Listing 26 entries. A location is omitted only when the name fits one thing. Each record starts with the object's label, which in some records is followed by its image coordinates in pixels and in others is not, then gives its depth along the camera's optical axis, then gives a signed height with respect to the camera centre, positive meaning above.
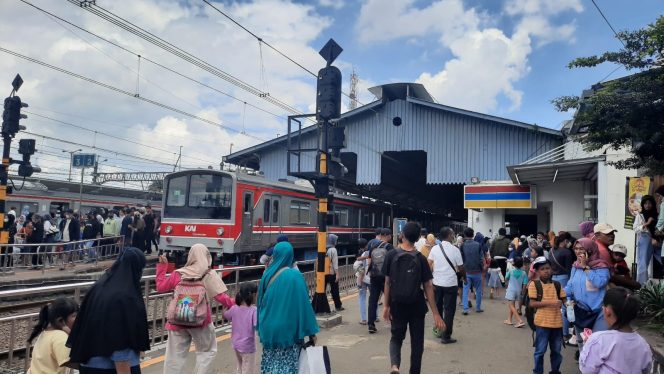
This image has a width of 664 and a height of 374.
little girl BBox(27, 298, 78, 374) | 3.35 -0.88
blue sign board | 38.12 +4.09
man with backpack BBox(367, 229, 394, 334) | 7.26 -0.78
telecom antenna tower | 67.19 +19.42
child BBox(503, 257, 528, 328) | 8.03 -0.95
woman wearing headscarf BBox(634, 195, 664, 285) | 7.00 -0.03
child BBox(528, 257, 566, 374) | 5.07 -0.93
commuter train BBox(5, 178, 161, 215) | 23.98 +0.82
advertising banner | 7.74 +0.74
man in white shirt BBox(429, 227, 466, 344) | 6.92 -0.71
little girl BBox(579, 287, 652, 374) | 3.10 -0.71
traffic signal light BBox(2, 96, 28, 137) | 11.55 +2.22
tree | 6.58 +1.84
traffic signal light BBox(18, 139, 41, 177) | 12.17 +1.39
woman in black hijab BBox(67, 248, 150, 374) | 3.24 -0.75
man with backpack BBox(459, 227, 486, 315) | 8.61 -0.64
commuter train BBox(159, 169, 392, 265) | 13.52 +0.15
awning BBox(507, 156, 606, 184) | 12.27 +1.74
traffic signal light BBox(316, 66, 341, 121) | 8.10 +2.15
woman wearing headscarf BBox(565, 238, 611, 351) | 4.88 -0.51
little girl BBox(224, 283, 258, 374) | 4.76 -1.05
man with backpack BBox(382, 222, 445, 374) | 4.90 -0.70
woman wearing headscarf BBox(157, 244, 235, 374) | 4.66 -1.09
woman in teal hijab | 3.87 -0.78
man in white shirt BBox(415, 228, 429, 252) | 8.70 -0.28
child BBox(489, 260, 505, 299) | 11.12 -1.03
